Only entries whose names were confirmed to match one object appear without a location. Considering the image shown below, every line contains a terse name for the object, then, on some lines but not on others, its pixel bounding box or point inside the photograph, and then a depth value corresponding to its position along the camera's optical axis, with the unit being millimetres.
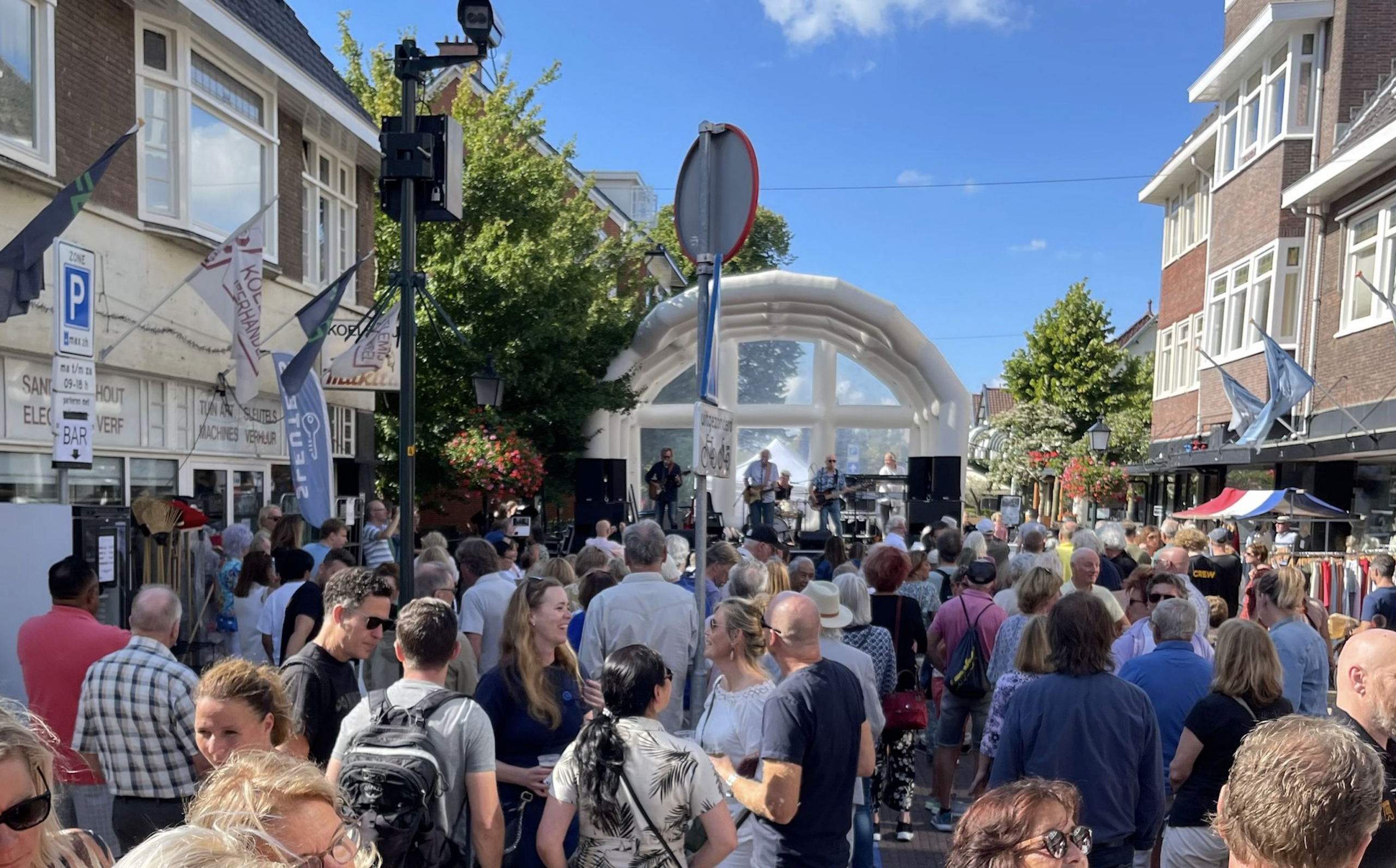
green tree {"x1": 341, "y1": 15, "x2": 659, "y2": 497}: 16953
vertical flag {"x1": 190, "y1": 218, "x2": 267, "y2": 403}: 9586
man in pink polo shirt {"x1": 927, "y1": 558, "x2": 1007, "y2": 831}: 6367
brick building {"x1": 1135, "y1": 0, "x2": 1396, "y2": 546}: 14164
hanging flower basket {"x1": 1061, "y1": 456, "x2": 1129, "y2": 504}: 26484
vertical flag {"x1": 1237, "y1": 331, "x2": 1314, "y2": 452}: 14250
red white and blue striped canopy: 12820
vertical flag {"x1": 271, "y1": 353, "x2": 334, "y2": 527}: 9906
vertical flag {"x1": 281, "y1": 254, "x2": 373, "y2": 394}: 9781
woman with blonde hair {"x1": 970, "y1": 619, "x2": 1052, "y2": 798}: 4758
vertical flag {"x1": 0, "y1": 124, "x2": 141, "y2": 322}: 6977
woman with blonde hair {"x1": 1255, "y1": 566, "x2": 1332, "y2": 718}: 5355
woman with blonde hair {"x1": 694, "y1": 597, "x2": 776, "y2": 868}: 3820
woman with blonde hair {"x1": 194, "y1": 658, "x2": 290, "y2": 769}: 3068
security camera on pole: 6828
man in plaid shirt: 3582
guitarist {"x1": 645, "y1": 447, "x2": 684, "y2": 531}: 17562
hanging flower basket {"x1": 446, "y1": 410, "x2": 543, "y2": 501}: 14484
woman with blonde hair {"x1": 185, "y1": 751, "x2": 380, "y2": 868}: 1825
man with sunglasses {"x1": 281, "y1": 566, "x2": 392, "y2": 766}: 3645
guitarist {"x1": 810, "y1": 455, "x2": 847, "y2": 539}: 17828
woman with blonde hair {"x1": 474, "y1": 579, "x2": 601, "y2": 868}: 3762
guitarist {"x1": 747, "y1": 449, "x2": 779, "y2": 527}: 17453
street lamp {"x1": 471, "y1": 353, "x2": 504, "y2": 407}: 13711
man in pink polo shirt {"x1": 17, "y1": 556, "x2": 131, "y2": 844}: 4355
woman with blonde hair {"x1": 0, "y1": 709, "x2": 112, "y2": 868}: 1695
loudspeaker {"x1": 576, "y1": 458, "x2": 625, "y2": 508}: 17984
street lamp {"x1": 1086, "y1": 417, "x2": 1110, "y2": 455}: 21328
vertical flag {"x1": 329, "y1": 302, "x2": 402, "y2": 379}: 11492
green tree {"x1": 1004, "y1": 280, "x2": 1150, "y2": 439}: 37750
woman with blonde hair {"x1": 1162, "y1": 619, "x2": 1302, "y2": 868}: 3832
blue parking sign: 6129
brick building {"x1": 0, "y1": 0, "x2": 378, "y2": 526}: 8688
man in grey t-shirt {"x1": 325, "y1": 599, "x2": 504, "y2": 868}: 3184
